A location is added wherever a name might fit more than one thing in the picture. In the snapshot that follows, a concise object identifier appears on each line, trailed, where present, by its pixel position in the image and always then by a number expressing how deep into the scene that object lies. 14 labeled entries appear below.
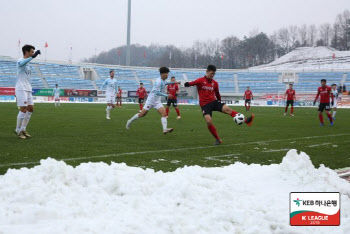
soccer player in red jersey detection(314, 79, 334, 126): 14.47
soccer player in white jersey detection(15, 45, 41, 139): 7.93
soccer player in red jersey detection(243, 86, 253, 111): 28.13
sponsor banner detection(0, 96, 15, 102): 40.67
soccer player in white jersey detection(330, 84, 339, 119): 18.65
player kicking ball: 8.30
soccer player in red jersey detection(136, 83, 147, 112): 24.67
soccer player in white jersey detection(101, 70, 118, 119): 16.20
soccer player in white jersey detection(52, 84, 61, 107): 31.06
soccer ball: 7.88
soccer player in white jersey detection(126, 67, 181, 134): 10.09
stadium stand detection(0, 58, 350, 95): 59.28
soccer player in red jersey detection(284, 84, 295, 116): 22.17
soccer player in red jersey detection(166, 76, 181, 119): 18.64
